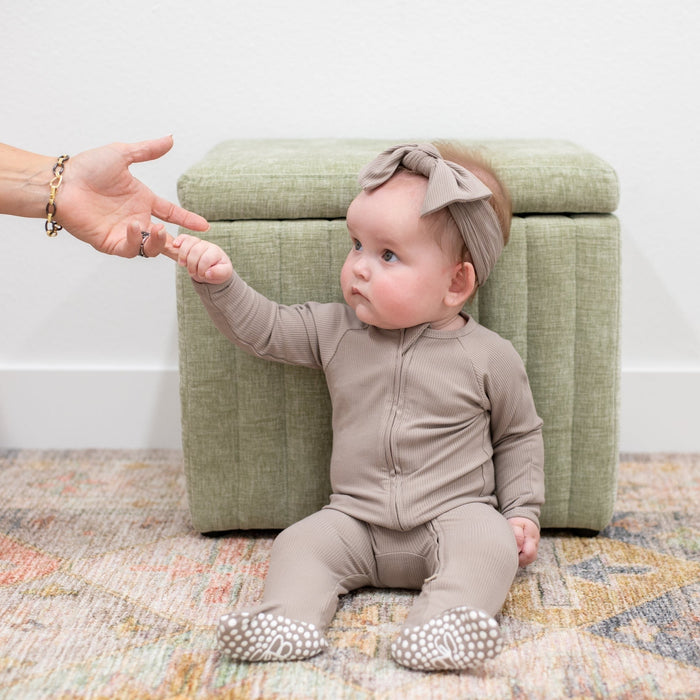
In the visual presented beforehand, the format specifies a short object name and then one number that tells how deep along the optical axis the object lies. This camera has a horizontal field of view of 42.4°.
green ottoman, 1.25
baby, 1.12
